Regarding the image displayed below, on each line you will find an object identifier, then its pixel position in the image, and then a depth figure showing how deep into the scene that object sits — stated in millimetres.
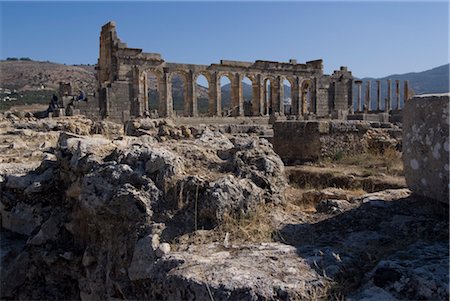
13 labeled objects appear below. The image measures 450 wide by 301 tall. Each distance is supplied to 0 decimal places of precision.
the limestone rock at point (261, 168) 3846
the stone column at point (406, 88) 39484
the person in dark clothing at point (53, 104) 20169
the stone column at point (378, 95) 41862
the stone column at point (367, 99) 40216
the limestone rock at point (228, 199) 3301
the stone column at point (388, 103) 38850
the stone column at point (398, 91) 41594
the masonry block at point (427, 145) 2990
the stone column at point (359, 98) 37719
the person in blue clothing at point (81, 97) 21338
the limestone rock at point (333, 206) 3774
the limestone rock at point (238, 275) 2324
